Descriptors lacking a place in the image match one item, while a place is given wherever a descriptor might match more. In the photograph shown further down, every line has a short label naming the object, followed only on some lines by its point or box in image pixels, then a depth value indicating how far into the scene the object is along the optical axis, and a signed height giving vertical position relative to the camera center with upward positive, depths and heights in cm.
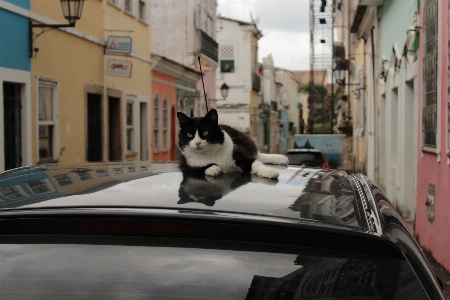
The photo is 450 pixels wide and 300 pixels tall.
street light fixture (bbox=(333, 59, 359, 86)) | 3114 +240
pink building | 904 -9
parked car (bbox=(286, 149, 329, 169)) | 2017 -80
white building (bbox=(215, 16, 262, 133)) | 5238 +419
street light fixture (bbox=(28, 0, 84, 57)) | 1374 +217
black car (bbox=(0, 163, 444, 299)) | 204 -35
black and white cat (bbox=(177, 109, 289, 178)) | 451 -13
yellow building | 1496 +106
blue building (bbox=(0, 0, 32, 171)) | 1297 +78
